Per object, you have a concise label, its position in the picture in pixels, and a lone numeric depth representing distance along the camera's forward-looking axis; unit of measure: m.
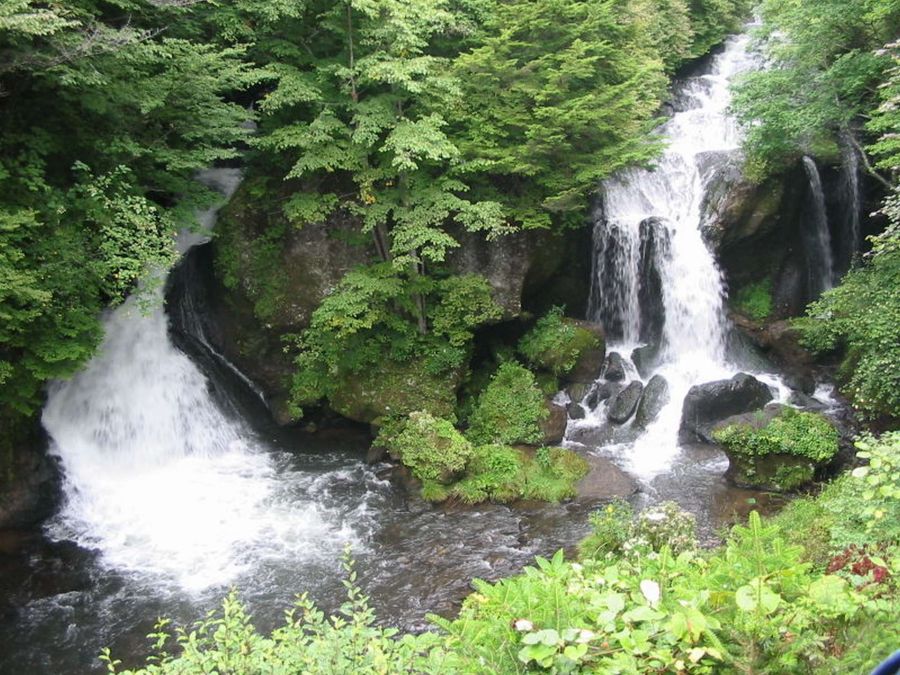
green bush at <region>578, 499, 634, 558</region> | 8.27
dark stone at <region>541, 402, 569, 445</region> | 13.75
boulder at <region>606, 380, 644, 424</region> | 14.48
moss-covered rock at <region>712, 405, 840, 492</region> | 11.33
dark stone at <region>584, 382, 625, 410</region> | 15.04
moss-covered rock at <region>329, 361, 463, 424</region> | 13.79
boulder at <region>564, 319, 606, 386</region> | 15.35
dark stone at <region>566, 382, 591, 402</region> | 15.16
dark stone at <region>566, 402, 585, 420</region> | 14.81
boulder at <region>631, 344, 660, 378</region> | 15.71
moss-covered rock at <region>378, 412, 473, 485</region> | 12.17
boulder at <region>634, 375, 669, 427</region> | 14.25
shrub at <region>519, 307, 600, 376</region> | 14.93
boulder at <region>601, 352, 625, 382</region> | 15.51
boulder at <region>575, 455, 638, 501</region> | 11.86
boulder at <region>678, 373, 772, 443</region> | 13.66
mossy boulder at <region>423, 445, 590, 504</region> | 11.94
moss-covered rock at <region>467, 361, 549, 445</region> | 13.45
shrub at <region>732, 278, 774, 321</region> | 16.41
